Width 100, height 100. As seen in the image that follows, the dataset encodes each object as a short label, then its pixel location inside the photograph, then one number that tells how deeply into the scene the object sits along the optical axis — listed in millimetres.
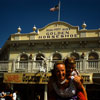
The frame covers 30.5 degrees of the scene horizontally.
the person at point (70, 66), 2506
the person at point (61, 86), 2363
